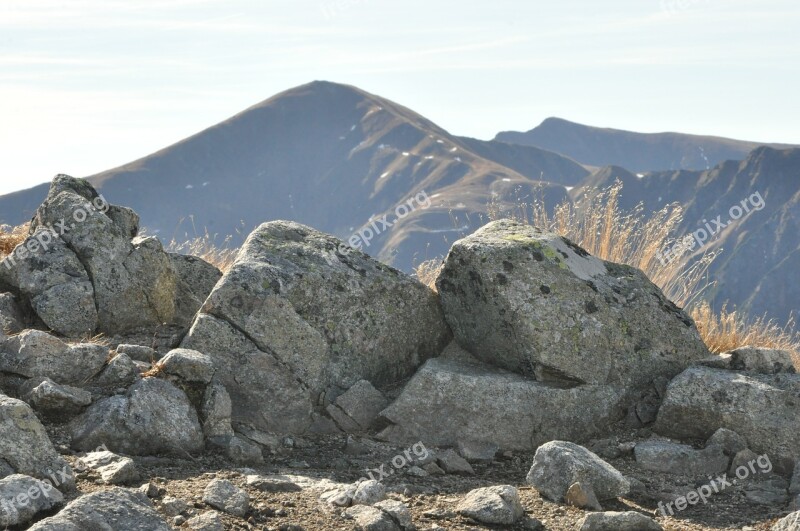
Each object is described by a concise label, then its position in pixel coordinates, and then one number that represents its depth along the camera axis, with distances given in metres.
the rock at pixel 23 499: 5.16
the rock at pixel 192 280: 10.49
